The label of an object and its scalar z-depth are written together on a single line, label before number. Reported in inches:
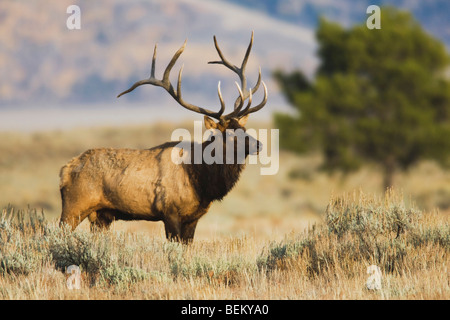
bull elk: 690.8
